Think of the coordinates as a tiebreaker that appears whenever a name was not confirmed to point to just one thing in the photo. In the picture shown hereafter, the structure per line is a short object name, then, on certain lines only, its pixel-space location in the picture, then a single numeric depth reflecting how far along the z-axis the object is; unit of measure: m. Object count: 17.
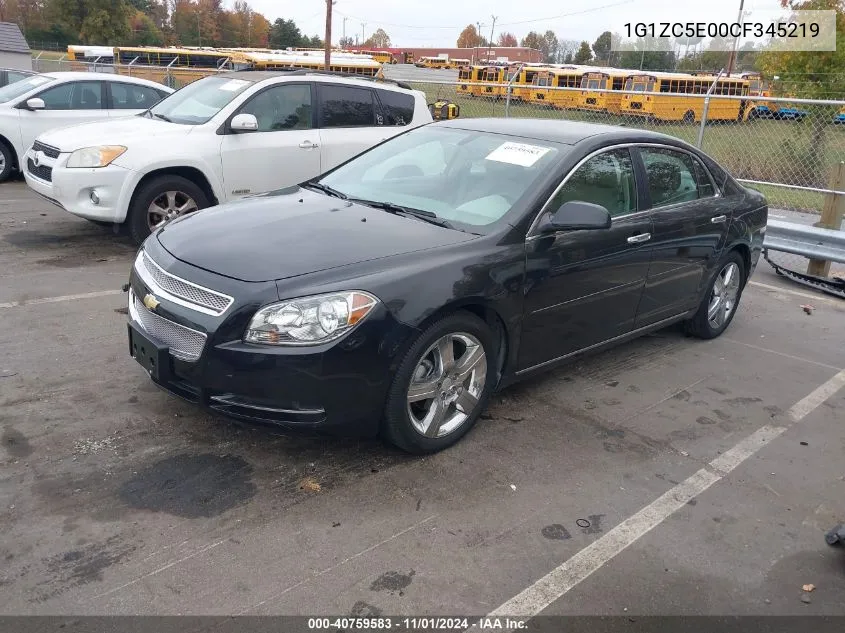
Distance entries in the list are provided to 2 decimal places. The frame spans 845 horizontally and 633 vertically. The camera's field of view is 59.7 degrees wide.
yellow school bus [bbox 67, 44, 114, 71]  39.95
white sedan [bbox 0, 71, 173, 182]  10.38
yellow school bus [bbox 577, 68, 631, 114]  25.14
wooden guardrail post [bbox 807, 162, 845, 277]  8.53
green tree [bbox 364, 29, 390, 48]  141.75
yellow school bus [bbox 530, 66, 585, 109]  27.56
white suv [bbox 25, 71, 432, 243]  6.89
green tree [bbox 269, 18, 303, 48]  90.06
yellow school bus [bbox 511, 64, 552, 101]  27.13
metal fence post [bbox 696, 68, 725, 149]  10.41
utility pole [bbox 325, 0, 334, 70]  27.36
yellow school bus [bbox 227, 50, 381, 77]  29.11
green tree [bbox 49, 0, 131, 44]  63.66
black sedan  3.31
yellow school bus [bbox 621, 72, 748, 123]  12.88
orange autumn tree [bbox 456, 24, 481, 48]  130.00
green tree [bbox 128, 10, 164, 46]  79.10
